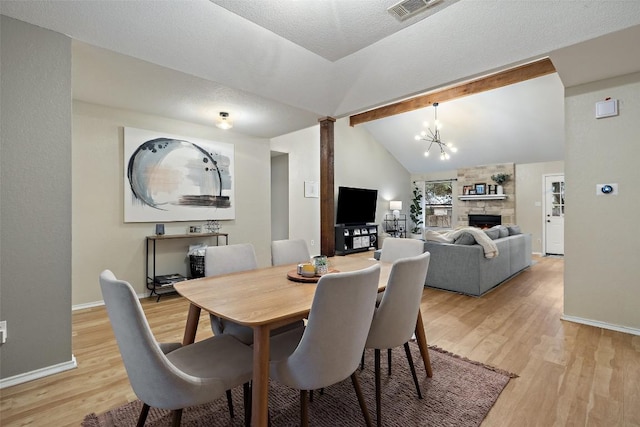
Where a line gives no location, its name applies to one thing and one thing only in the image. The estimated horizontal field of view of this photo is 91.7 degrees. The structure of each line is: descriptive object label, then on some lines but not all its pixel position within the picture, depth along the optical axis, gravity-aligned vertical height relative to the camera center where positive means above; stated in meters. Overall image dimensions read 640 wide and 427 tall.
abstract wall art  3.75 +0.47
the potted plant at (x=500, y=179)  7.96 +0.86
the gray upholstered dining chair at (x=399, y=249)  2.49 -0.30
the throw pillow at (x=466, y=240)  4.02 -0.36
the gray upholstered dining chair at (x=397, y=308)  1.57 -0.51
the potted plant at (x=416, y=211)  9.83 +0.04
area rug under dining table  1.64 -1.10
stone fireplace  7.92 +0.30
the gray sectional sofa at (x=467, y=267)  3.83 -0.72
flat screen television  7.54 +0.18
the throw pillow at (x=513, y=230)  5.30 -0.31
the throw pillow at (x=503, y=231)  4.79 -0.30
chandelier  7.56 +1.91
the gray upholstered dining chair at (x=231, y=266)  1.92 -0.40
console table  3.78 -0.65
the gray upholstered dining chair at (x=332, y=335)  1.19 -0.50
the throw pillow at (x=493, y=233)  4.54 -0.31
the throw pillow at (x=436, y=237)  4.22 -0.35
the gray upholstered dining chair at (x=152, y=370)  1.06 -0.58
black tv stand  7.26 -0.61
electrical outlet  1.93 -0.73
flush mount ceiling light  3.77 +1.19
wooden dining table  1.24 -0.42
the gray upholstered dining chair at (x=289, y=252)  2.68 -0.35
